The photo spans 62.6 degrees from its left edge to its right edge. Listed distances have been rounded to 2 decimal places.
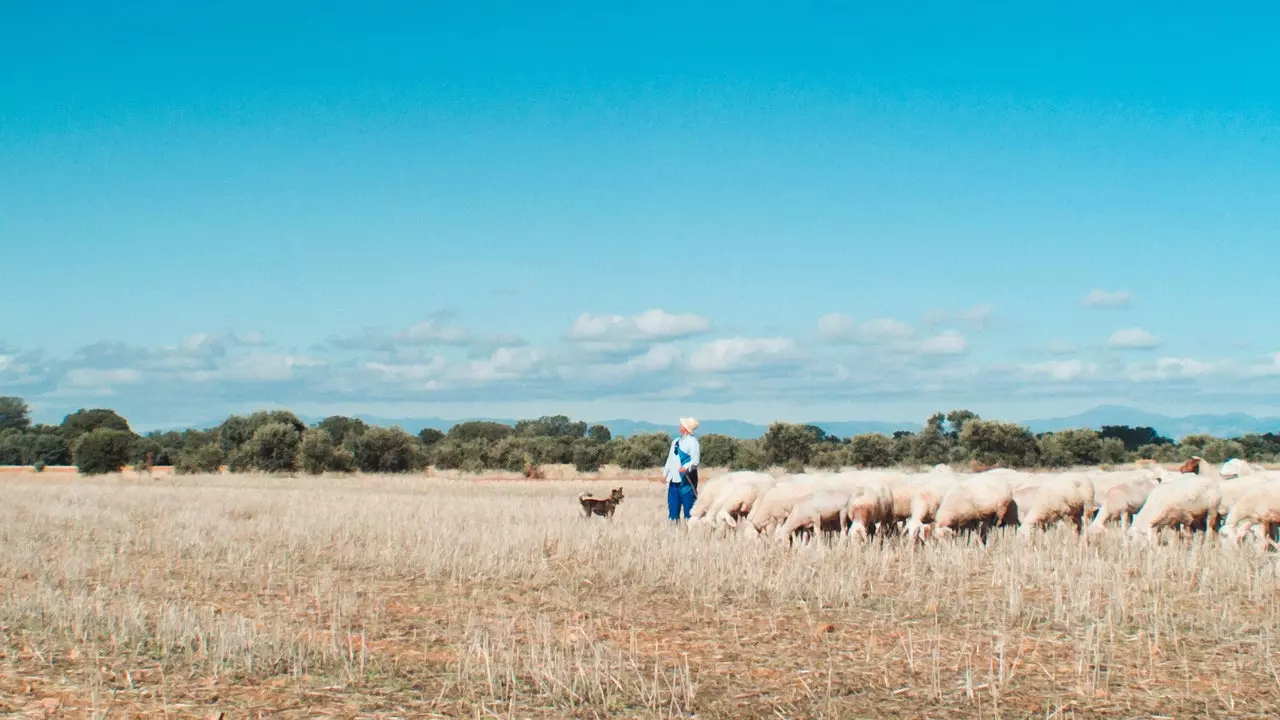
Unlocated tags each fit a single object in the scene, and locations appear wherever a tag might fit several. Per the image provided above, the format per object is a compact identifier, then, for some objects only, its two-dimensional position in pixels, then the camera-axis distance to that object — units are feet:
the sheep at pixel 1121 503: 59.21
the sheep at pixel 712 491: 61.62
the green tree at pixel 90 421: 274.57
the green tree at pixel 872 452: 180.65
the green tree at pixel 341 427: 191.31
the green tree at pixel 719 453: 196.54
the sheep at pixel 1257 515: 50.57
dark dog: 69.00
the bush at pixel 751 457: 180.45
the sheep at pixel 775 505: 55.11
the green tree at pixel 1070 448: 173.27
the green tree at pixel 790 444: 181.06
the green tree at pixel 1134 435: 223.51
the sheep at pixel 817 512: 52.48
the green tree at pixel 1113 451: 180.86
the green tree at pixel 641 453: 195.42
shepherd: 62.44
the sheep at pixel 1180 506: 54.19
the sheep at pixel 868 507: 52.80
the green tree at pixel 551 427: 366.31
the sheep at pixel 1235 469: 72.23
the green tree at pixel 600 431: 336.90
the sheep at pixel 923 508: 53.78
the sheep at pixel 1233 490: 55.62
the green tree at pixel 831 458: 176.14
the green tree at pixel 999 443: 168.96
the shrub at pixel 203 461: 172.65
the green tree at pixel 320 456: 166.40
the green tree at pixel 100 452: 169.48
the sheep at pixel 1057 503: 57.77
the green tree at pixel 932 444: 176.65
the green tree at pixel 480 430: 301.43
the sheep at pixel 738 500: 59.11
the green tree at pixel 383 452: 182.29
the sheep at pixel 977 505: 55.01
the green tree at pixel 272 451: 169.27
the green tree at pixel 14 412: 431.84
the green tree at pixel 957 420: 182.91
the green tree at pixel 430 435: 310.65
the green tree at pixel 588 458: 191.31
